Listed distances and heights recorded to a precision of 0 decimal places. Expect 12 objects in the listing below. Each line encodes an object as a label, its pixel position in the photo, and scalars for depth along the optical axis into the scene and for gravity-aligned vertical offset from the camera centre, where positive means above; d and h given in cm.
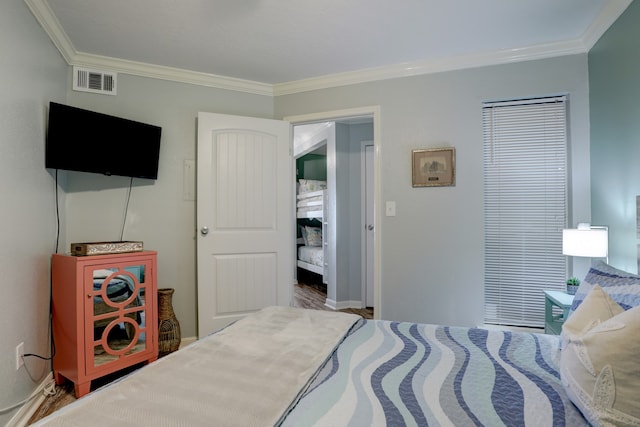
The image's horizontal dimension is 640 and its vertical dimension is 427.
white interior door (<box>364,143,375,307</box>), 417 -14
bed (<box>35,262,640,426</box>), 82 -50
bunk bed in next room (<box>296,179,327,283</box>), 501 -22
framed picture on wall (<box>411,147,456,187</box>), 267 +37
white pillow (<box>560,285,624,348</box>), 103 -32
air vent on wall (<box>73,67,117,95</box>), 259 +106
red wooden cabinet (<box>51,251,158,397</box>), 200 -63
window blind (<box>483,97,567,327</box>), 250 +5
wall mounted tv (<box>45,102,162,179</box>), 213 +51
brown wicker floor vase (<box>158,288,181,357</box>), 264 -87
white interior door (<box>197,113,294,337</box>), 286 -2
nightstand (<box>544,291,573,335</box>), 197 -62
